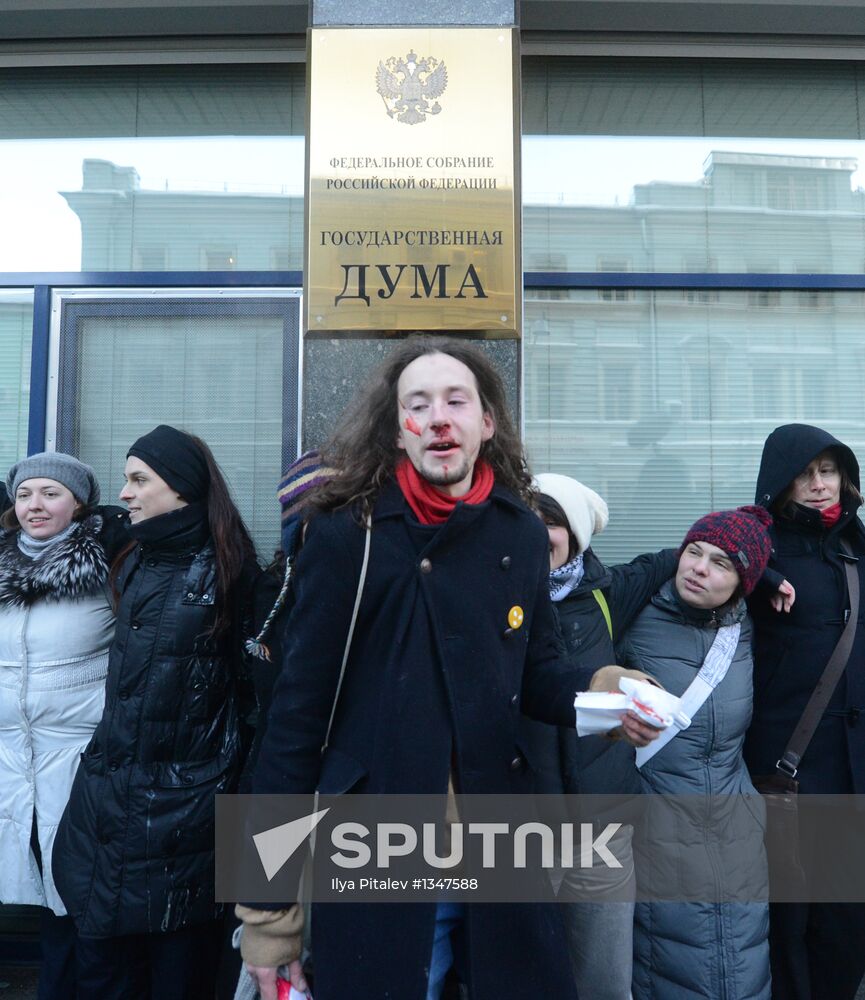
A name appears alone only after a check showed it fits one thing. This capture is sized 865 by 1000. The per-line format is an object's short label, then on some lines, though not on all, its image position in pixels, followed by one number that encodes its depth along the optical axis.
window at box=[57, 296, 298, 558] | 4.10
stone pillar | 3.22
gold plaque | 3.29
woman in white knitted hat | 2.57
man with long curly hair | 1.74
